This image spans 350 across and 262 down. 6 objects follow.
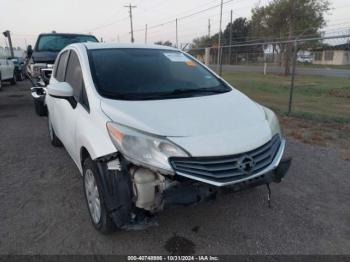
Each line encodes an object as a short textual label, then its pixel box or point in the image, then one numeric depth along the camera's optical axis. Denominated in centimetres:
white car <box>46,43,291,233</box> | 244
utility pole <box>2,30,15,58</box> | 2081
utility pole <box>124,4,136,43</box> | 5392
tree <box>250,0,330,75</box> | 2978
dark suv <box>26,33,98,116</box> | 951
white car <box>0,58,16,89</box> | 1485
